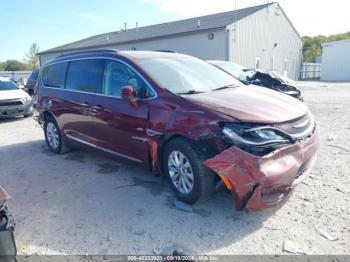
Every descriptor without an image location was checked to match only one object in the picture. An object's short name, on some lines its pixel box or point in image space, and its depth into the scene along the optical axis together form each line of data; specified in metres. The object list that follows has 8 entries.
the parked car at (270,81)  9.03
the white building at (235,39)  22.94
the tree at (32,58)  66.24
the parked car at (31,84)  15.23
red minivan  3.12
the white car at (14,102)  10.32
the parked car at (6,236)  2.53
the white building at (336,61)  30.70
